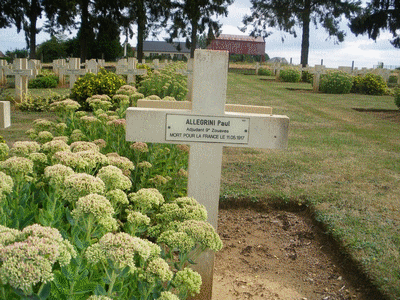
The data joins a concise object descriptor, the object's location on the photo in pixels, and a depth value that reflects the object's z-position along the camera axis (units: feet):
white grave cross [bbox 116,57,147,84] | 43.01
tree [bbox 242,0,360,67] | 121.70
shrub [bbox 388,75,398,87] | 108.70
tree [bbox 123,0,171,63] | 110.01
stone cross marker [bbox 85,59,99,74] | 54.03
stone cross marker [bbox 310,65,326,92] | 76.13
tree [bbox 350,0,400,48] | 122.21
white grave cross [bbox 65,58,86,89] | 44.39
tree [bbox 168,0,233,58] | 127.44
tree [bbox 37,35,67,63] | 129.49
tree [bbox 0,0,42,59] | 104.73
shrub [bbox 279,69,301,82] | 97.91
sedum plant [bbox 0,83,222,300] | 4.89
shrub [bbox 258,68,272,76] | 124.06
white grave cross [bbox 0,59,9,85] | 57.07
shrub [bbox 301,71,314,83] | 99.86
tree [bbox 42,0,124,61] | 100.53
